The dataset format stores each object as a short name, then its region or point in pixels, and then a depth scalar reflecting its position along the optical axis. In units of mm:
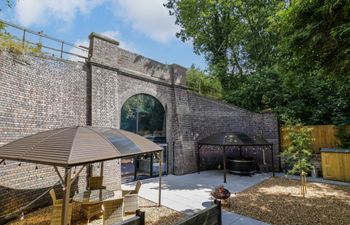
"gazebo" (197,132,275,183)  10588
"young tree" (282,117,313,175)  7588
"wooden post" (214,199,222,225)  3957
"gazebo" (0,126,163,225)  3373
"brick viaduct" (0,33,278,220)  6238
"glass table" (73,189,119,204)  5543
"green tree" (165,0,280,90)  18891
